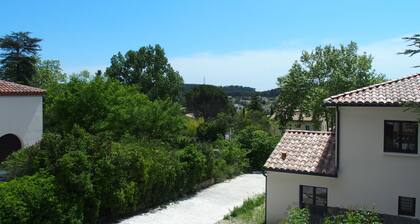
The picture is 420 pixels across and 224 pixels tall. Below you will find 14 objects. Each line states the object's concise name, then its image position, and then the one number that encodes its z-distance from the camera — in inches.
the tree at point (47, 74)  2172.0
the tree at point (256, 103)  3698.3
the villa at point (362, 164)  592.4
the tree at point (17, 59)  2031.3
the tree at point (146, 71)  2539.4
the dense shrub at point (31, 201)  525.7
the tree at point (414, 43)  426.0
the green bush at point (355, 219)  383.2
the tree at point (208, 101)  3481.8
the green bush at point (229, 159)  1091.9
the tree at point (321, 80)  1847.9
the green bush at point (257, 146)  1274.6
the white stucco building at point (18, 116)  1000.9
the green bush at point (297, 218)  430.2
